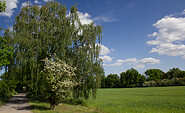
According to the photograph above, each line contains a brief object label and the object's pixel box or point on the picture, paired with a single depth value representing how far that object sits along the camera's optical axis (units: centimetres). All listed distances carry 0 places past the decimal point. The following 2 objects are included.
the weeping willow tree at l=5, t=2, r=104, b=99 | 1469
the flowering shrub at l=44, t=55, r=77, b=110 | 1214
